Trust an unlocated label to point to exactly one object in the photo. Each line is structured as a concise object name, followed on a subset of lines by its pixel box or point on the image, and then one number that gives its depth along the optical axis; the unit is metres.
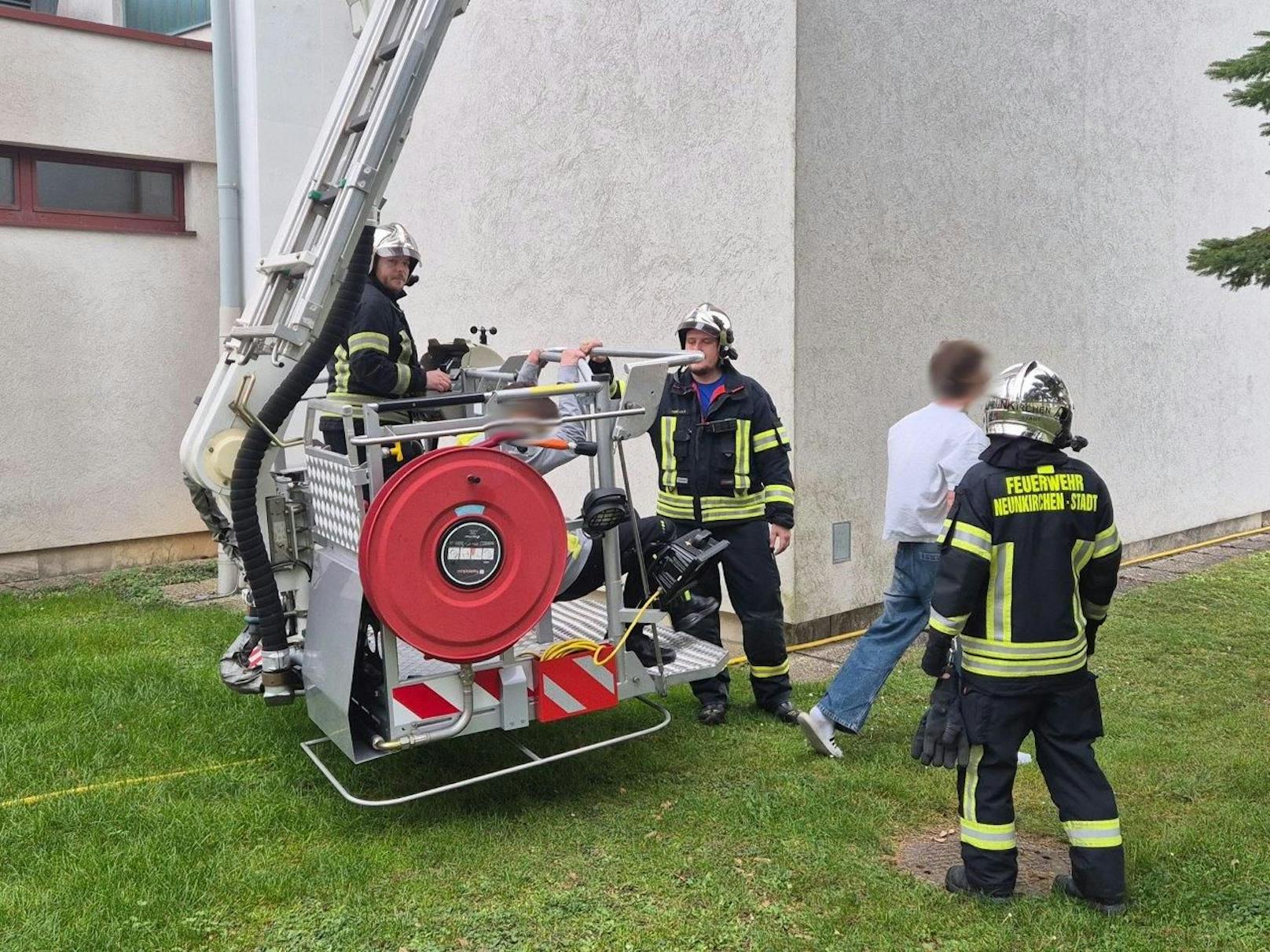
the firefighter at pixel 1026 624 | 3.61
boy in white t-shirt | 4.80
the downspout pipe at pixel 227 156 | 8.95
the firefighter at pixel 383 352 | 4.95
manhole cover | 3.92
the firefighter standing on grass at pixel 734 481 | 5.40
